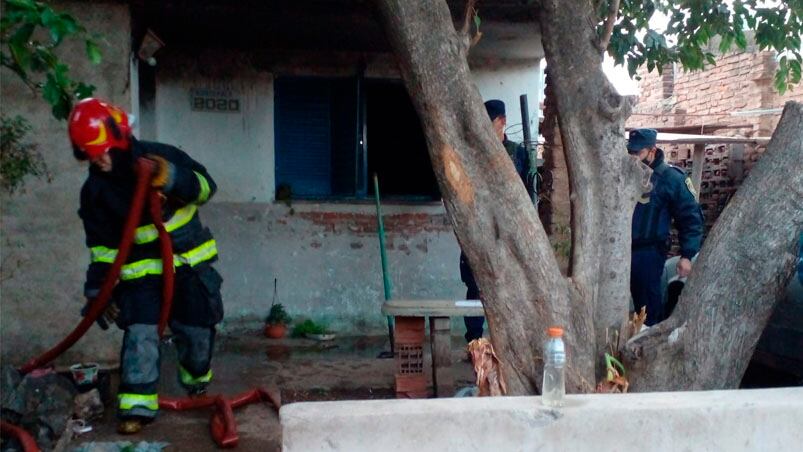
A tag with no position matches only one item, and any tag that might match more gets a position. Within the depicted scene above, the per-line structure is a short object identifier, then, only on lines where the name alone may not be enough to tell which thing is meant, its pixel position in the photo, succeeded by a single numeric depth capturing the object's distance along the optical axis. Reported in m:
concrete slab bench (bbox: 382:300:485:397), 5.04
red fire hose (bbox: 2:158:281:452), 3.94
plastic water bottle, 2.87
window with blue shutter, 7.32
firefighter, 4.01
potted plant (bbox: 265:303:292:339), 7.01
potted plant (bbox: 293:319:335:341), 7.11
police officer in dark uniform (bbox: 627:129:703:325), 5.32
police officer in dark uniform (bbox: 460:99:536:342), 5.80
